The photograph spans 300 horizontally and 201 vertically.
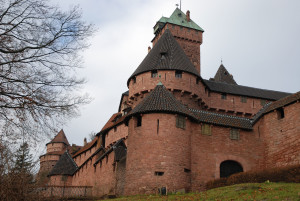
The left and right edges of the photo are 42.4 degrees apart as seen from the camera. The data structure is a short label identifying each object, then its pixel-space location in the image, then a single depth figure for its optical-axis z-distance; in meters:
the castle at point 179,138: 23.72
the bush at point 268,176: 19.25
